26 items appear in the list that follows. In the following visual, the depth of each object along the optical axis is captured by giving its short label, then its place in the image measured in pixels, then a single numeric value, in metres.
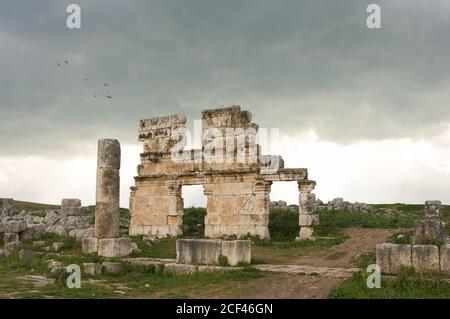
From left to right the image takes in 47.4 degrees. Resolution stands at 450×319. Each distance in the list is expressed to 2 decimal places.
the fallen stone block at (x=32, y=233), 19.17
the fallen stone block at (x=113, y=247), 15.73
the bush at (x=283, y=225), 22.22
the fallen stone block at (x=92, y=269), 13.25
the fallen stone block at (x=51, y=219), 23.50
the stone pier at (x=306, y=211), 20.78
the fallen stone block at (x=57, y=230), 19.90
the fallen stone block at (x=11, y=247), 16.62
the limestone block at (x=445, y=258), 10.30
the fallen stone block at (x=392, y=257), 10.66
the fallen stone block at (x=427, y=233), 11.19
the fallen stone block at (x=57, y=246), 17.06
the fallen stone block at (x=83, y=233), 18.21
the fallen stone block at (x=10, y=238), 18.15
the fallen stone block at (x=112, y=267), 13.45
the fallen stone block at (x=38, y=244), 17.53
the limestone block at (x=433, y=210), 18.80
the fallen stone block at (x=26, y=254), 15.51
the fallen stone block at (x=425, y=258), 10.39
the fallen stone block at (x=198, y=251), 12.98
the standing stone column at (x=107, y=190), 16.44
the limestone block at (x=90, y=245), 16.08
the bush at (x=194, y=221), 24.77
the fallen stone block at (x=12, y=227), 18.75
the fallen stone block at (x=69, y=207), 24.78
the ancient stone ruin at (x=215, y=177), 21.47
